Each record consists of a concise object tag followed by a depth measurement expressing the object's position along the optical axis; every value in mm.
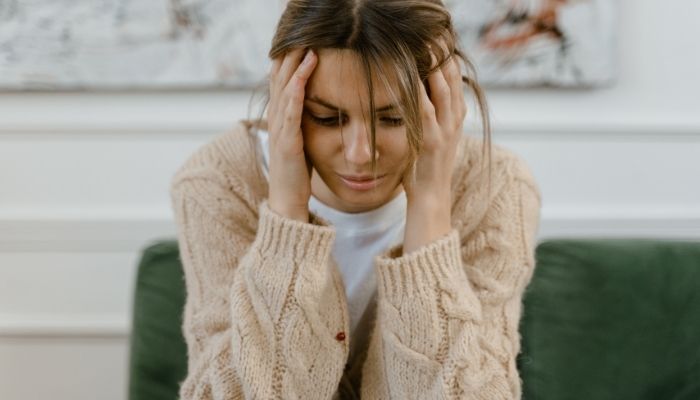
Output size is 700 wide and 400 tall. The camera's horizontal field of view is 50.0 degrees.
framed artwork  1724
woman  1019
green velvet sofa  1327
